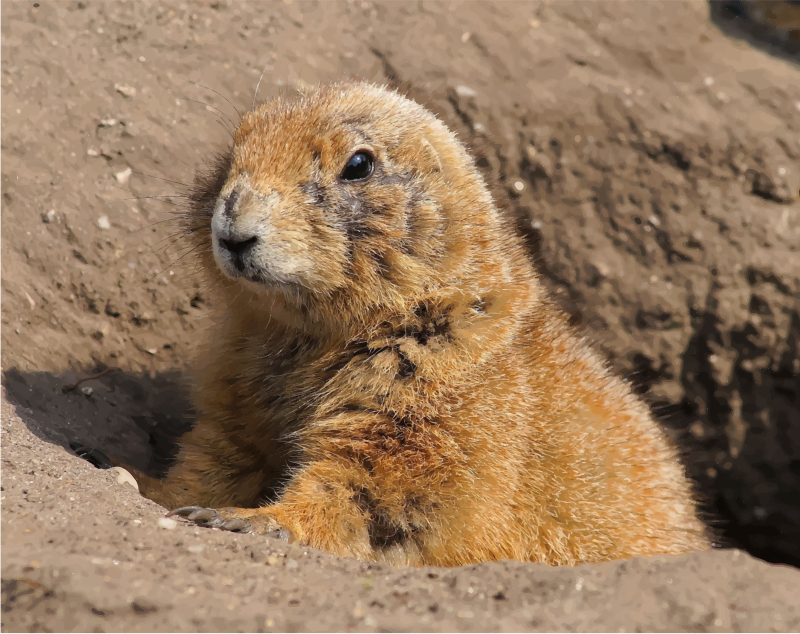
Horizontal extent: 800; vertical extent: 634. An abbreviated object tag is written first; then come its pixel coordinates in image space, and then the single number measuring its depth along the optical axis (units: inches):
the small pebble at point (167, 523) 233.7
